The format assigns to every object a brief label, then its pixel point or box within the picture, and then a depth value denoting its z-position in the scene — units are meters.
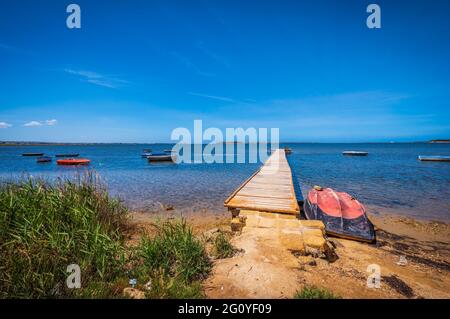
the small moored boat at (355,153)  47.40
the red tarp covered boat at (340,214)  6.79
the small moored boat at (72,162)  31.26
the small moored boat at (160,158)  35.66
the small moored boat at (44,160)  35.96
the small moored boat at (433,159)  31.15
